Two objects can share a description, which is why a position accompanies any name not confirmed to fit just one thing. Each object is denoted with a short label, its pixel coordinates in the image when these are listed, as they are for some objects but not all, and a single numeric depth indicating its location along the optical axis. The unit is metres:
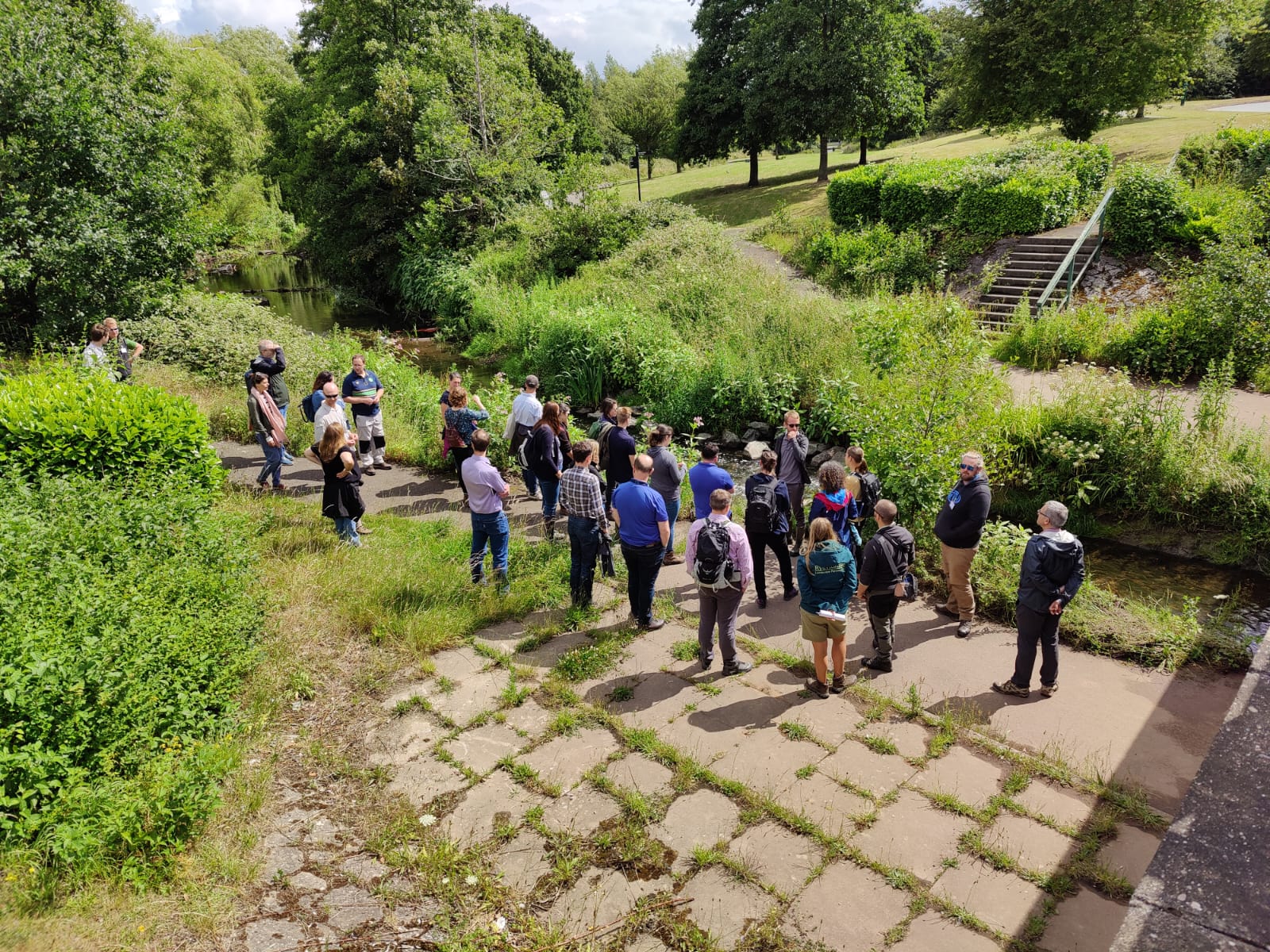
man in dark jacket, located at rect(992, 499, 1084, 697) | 5.79
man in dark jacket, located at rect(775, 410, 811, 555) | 8.06
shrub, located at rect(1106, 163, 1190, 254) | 16.27
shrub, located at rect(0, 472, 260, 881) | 4.06
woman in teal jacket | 5.78
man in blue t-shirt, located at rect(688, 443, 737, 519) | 7.32
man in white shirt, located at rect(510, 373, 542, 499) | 8.98
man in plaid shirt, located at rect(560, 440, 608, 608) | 6.94
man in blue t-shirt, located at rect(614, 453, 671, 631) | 6.64
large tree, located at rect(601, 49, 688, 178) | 47.91
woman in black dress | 7.87
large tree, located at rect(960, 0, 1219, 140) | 21.19
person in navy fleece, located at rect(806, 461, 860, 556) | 6.62
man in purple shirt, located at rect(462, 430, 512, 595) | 7.15
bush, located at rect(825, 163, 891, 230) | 22.28
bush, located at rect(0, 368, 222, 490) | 7.51
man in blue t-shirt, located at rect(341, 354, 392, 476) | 10.79
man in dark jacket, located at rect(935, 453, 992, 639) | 6.80
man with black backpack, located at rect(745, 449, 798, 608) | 7.21
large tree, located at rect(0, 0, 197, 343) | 13.09
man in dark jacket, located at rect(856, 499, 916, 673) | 6.15
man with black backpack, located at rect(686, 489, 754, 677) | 6.01
